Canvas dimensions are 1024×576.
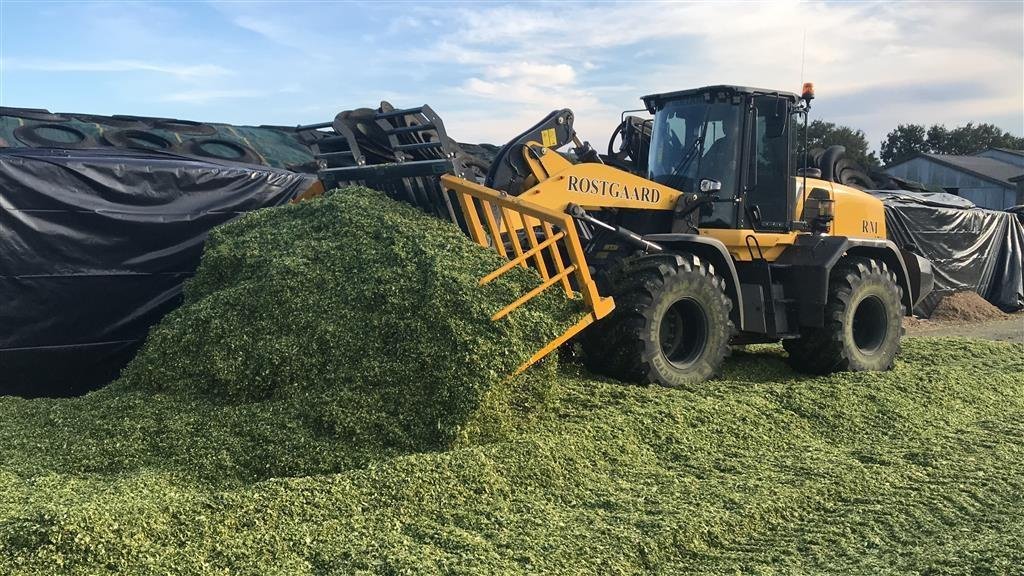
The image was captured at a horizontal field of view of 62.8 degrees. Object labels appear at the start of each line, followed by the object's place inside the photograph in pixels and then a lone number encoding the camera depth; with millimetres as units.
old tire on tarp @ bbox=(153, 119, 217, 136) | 11055
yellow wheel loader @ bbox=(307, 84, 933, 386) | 5770
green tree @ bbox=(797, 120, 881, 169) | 51091
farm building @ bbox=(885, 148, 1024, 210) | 38500
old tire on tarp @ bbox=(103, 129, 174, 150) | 9742
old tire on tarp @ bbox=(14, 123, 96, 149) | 9250
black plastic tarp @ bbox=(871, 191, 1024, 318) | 14289
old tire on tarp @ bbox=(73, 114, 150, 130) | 10703
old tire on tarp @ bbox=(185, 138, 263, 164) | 10219
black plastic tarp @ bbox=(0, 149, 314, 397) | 6129
